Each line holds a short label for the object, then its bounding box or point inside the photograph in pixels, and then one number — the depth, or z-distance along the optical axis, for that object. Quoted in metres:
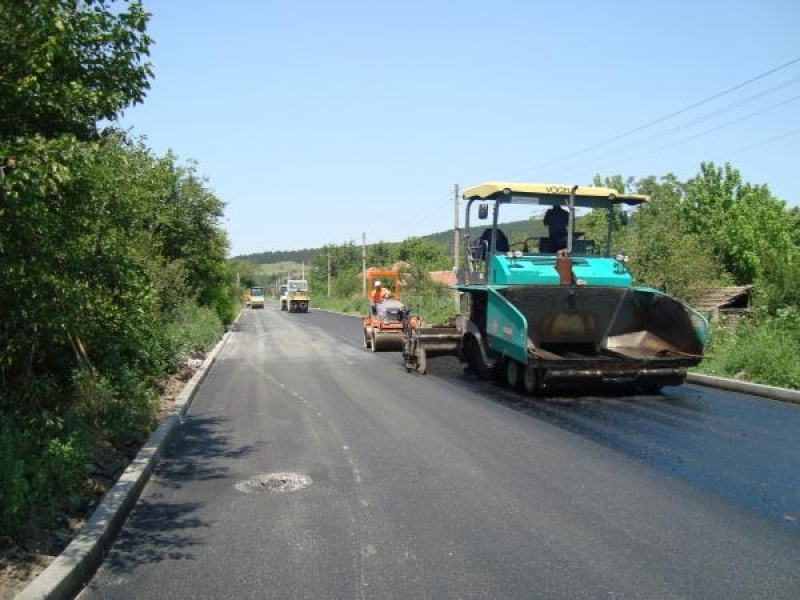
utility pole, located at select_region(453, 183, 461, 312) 31.17
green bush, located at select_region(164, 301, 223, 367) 14.74
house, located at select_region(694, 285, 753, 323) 23.85
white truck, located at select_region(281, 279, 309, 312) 60.56
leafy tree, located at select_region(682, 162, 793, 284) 48.66
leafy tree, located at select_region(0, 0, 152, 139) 4.83
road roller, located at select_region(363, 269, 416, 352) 21.08
